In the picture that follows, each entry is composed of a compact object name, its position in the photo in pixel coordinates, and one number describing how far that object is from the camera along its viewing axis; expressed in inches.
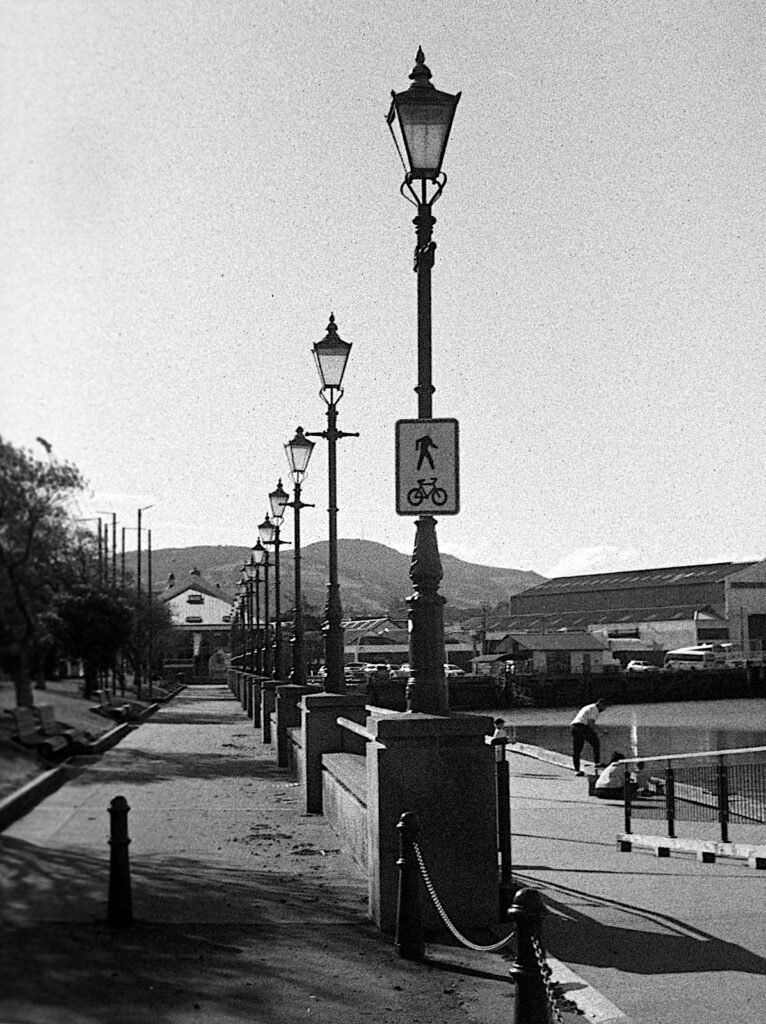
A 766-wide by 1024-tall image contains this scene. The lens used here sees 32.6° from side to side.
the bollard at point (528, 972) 223.0
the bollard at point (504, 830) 407.0
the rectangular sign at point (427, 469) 327.0
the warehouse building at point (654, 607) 4881.9
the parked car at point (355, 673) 3590.1
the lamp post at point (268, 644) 869.2
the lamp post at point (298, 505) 629.6
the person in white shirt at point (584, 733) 1044.5
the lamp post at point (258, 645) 1270.2
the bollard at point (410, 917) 291.0
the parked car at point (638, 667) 4589.1
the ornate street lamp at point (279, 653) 876.8
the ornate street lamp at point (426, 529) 320.8
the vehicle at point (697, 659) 4579.2
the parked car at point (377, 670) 3887.8
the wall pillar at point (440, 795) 323.9
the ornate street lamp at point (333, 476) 516.1
